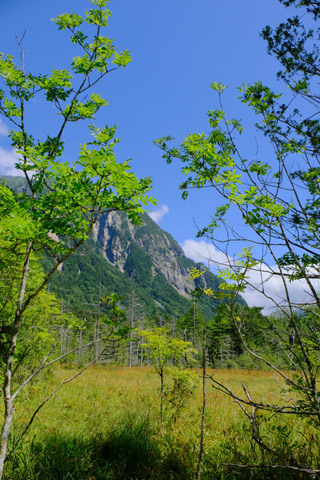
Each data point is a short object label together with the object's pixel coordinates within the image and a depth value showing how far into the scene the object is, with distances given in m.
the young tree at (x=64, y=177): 1.81
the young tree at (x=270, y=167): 2.39
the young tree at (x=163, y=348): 6.77
